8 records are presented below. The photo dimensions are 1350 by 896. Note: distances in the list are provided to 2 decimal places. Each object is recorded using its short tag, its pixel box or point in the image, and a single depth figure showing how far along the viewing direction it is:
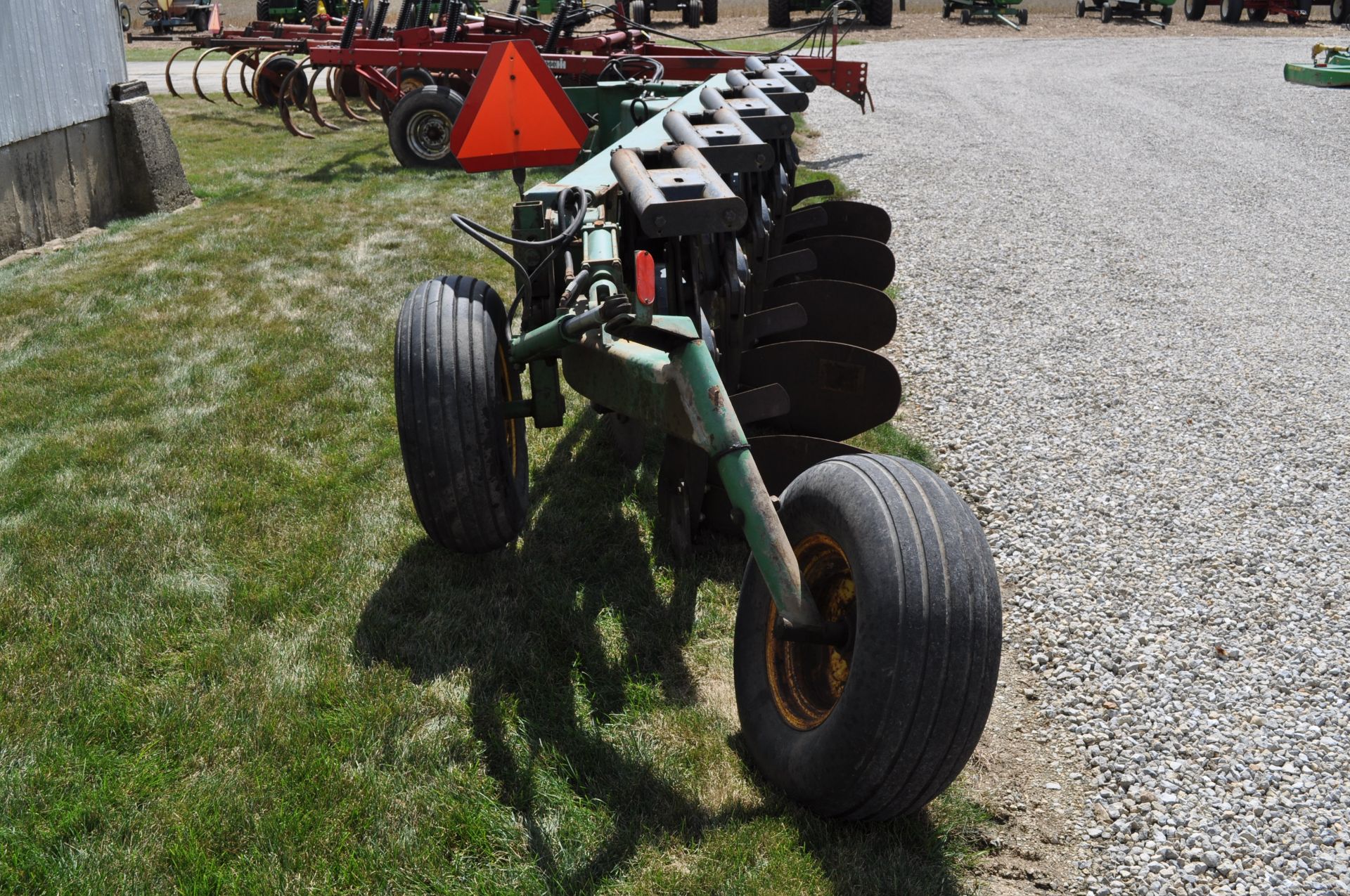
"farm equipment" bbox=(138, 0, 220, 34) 24.09
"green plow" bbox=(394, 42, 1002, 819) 2.36
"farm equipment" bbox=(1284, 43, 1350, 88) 15.16
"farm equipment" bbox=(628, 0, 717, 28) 23.08
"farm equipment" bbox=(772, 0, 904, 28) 23.81
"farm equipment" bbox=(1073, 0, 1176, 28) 25.06
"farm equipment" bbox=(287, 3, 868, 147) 10.84
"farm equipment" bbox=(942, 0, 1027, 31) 24.89
